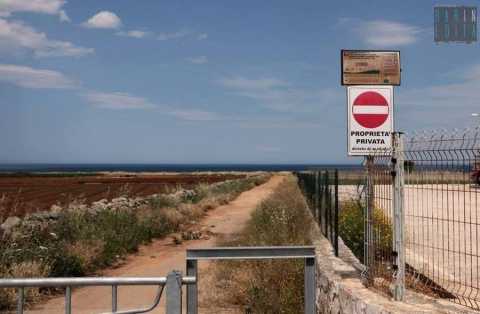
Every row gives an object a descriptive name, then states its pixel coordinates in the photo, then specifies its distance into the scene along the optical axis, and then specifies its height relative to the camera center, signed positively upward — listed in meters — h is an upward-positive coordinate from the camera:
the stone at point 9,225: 13.55 -1.74
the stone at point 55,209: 23.61 -1.99
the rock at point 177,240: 17.67 -2.43
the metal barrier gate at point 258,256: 5.88 -1.00
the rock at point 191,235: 18.53 -2.39
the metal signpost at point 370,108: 6.95 +0.69
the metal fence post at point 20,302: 5.36 -1.32
